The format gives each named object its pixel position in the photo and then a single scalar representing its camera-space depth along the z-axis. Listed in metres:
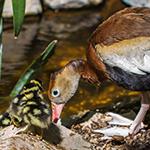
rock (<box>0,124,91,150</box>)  6.37
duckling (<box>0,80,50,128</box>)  7.42
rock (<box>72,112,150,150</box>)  7.92
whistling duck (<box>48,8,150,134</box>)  7.36
